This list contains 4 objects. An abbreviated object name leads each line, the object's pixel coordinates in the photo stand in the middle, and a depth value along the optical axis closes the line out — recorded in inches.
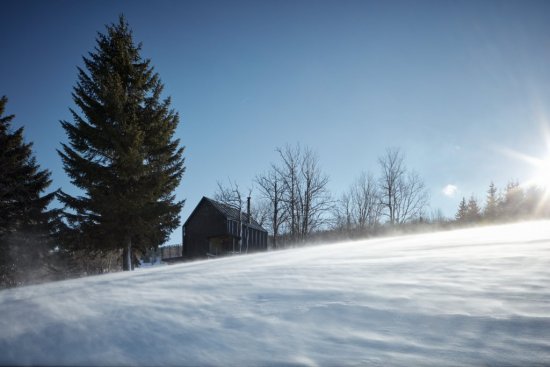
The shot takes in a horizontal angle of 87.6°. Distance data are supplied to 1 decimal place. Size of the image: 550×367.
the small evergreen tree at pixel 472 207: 1572.3
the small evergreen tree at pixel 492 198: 1495.0
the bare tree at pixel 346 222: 1172.5
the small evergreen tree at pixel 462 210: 1638.8
